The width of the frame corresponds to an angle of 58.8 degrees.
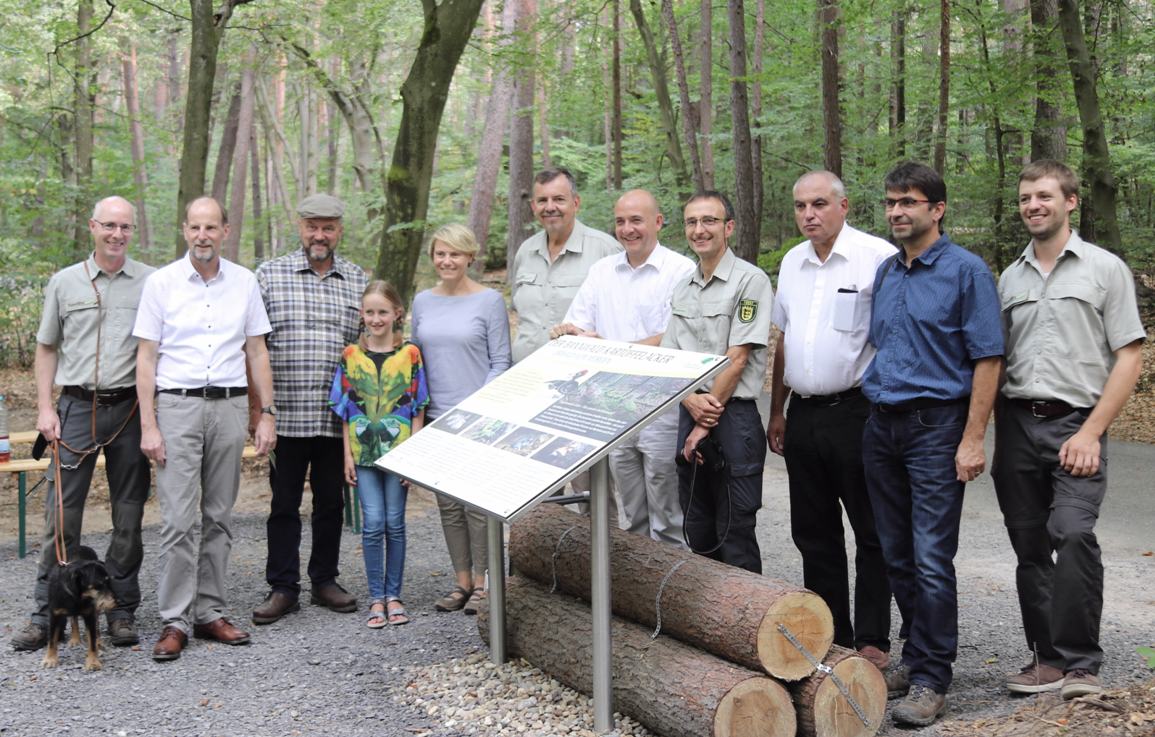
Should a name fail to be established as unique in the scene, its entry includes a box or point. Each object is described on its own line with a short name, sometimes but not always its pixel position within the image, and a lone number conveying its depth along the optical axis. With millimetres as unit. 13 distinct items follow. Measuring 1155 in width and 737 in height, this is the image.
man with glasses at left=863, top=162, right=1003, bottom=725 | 3982
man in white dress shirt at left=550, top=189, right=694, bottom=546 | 5023
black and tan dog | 4961
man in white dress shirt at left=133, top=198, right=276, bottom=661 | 5113
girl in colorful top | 5539
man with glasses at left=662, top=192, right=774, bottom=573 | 4559
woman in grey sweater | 5602
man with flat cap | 5609
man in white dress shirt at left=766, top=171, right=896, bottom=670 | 4406
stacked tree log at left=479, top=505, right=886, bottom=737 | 3738
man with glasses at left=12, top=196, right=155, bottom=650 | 5238
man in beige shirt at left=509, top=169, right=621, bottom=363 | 5449
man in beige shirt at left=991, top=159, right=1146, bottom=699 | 3902
